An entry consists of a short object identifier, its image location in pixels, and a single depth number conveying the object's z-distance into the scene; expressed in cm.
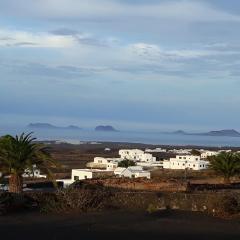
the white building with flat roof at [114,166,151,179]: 6493
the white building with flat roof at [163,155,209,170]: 10008
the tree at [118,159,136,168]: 9329
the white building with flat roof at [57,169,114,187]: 6588
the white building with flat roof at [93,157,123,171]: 9500
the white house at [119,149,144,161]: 13825
